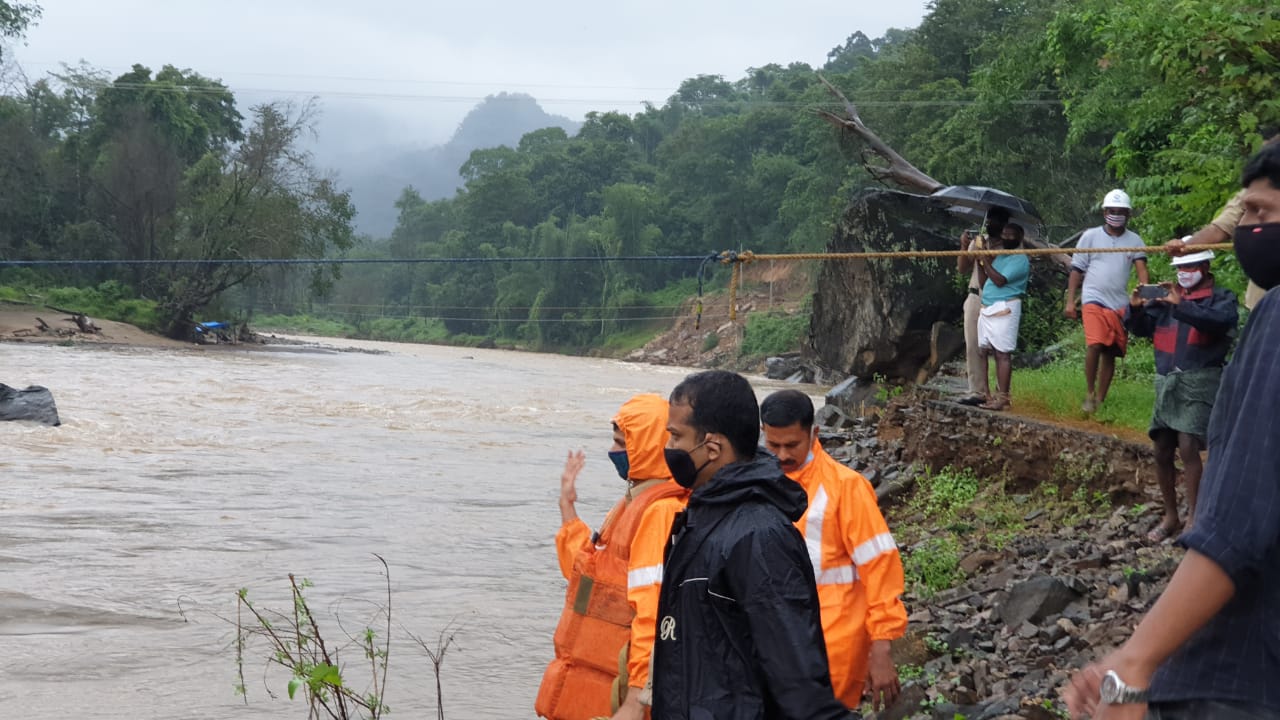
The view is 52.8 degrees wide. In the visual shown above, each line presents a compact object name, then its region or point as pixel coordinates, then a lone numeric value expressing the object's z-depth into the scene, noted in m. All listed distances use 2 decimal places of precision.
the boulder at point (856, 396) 17.75
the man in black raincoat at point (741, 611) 2.77
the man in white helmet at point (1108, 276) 9.41
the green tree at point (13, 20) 51.28
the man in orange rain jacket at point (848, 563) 4.30
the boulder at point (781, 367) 50.22
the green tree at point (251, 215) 48.97
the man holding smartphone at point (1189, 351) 7.12
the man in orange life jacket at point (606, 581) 3.76
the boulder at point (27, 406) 19.78
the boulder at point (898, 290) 17.84
